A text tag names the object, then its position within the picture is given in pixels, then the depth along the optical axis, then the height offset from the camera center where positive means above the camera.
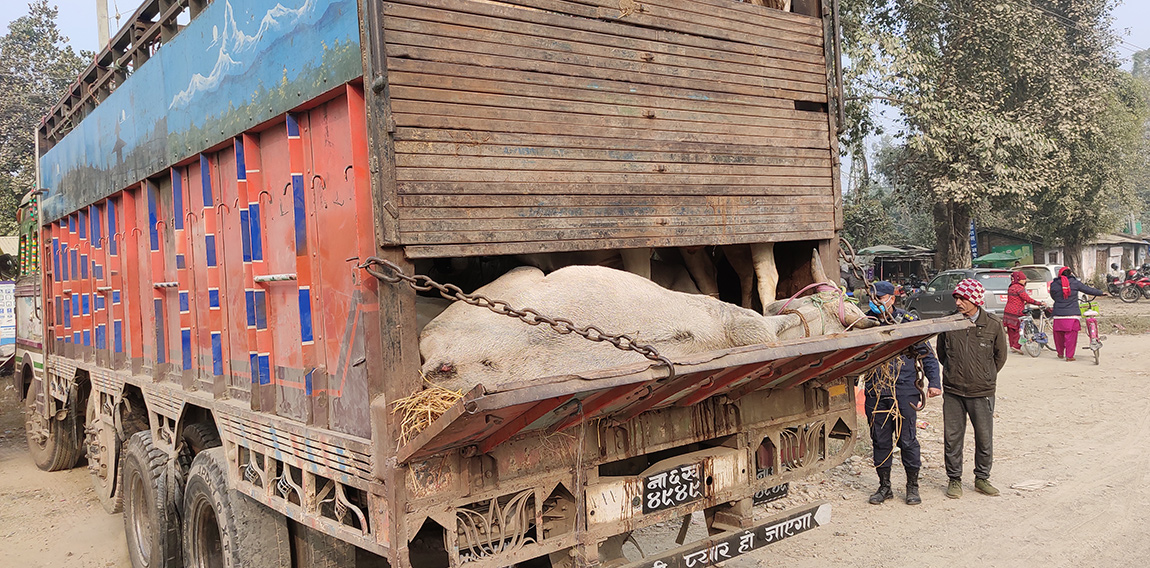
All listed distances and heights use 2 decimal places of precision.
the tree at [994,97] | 15.62 +3.45
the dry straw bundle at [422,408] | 2.84 -0.49
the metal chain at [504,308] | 2.66 -0.13
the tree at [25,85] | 16.61 +4.87
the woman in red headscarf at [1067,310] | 12.34 -1.05
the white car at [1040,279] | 17.88 -0.80
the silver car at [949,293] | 17.17 -1.00
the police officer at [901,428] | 6.30 -1.43
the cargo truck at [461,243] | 3.00 +0.13
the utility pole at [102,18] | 12.73 +4.42
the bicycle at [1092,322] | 12.45 -1.27
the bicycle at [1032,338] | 13.53 -1.60
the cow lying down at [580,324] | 3.08 -0.27
